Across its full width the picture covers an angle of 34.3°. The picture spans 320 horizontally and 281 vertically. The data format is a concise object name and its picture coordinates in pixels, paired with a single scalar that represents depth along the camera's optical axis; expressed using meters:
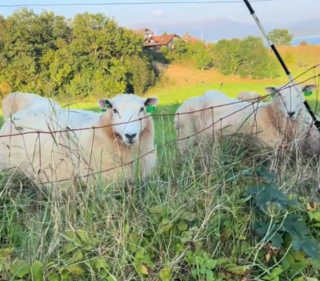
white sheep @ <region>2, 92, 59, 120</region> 6.02
